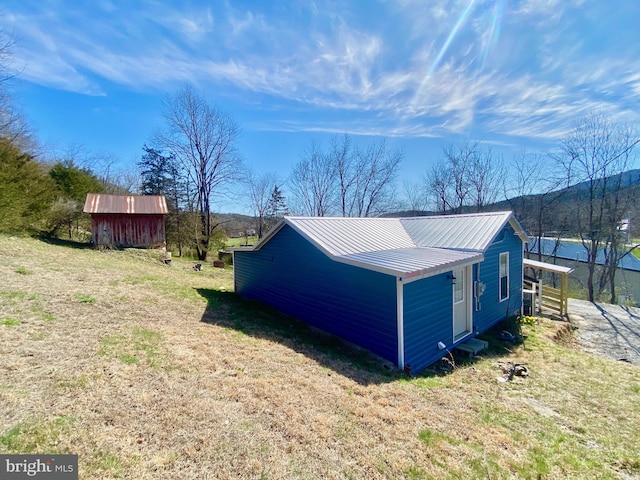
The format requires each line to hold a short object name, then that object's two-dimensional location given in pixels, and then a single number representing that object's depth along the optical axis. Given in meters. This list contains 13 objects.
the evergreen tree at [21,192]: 12.59
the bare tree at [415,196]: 28.06
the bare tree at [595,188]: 18.16
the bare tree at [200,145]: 23.34
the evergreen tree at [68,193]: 16.38
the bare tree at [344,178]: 27.45
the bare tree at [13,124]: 14.68
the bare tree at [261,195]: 31.38
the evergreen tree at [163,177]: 25.94
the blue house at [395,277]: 6.05
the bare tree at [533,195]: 20.91
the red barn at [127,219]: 15.52
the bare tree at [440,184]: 25.80
